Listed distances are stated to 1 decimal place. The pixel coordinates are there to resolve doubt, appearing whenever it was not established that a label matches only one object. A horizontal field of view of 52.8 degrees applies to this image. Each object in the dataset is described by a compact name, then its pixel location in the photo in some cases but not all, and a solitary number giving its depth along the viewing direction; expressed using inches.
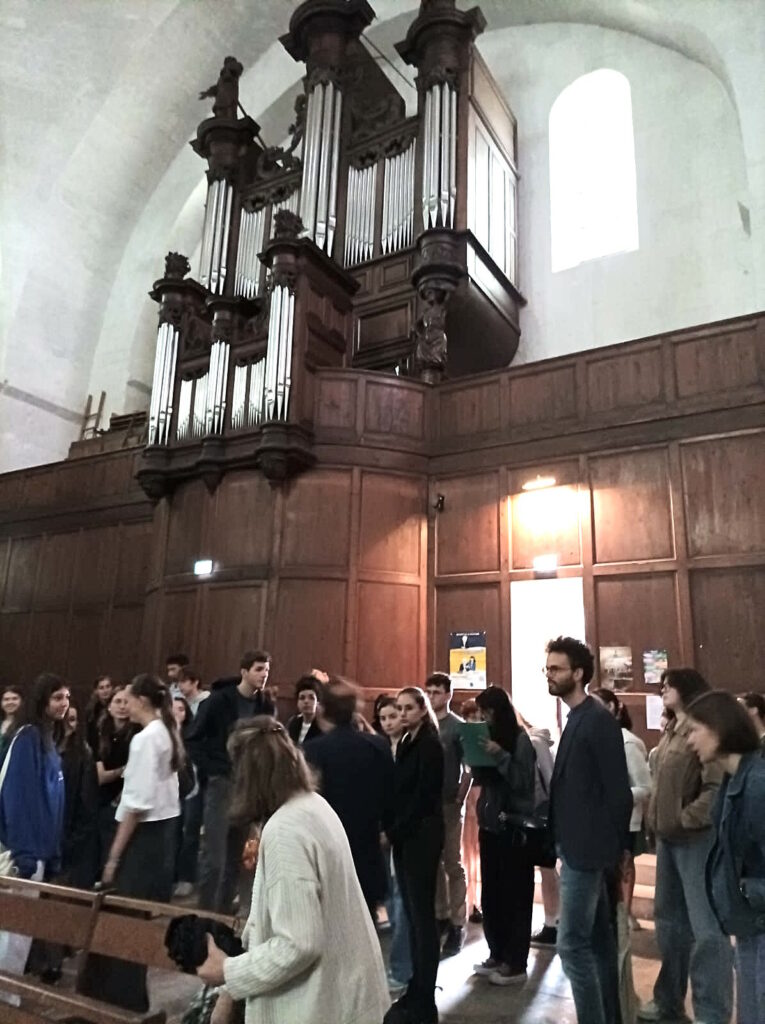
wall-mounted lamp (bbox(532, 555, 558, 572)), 320.8
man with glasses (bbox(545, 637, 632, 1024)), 117.5
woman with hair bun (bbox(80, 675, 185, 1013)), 128.6
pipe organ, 361.4
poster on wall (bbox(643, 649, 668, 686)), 286.7
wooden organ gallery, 297.6
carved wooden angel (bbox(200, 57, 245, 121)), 504.4
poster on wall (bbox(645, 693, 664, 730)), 280.8
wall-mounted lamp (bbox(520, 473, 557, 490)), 328.2
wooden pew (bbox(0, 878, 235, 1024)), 88.1
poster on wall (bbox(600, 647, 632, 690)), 293.4
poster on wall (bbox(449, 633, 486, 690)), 327.6
